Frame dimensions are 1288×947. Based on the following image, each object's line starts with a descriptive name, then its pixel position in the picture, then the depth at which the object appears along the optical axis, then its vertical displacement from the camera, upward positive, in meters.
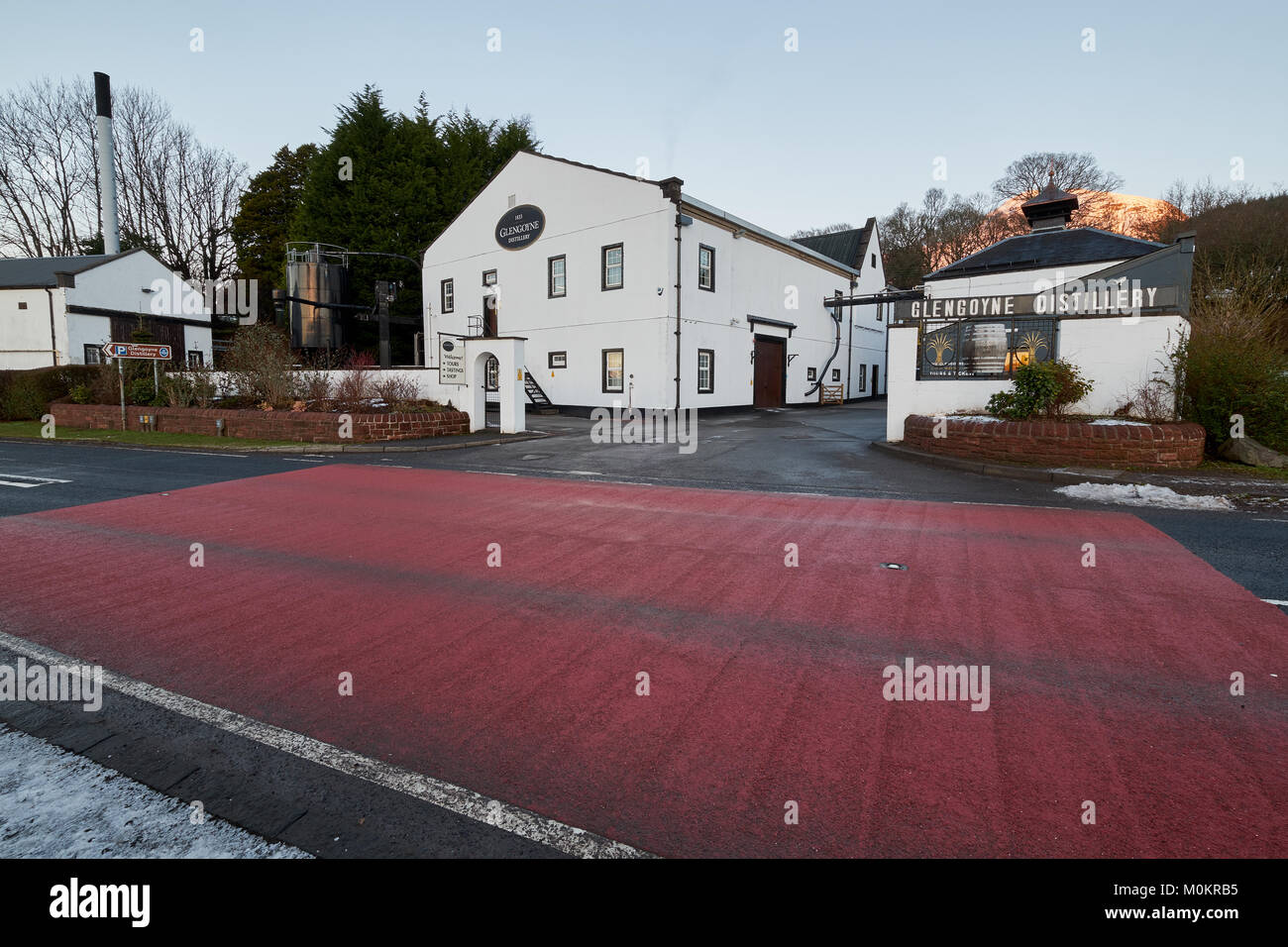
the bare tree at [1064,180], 39.59 +14.79
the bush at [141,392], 21.55 +0.62
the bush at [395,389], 18.84 +0.60
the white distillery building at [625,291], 24.28 +5.07
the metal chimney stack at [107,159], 39.12 +15.37
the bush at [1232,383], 11.24 +0.42
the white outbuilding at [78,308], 31.88 +5.35
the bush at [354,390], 18.22 +0.56
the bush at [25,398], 24.92 +0.49
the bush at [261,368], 18.98 +1.29
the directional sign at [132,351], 18.69 +1.77
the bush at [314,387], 18.80 +0.68
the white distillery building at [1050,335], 12.06 +1.46
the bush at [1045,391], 12.05 +0.32
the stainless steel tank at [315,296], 33.16 +5.89
